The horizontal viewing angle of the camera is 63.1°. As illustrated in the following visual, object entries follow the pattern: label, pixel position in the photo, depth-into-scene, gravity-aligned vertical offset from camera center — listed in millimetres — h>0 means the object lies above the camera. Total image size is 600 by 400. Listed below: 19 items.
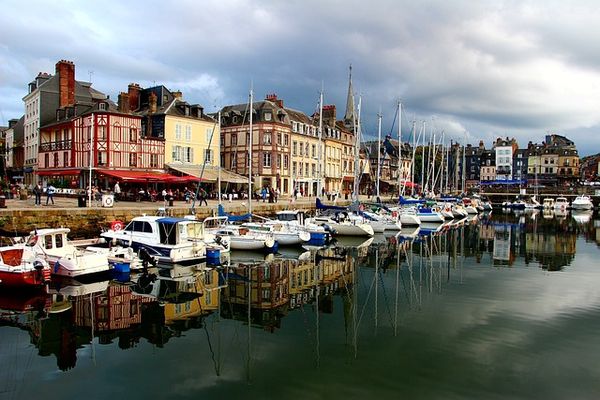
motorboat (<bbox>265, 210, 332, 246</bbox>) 25688 -1713
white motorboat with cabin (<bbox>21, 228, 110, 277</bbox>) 15438 -2053
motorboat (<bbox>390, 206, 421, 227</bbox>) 36406 -1717
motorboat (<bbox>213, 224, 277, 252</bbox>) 22266 -2100
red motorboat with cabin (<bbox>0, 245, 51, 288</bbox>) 13648 -2227
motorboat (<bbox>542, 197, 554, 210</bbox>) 68250 -961
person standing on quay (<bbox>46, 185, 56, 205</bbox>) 26219 +28
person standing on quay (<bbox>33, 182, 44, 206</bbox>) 25891 -164
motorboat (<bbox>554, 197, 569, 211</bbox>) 65062 -1125
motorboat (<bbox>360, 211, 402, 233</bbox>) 32062 -1803
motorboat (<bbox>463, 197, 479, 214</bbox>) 53594 -1195
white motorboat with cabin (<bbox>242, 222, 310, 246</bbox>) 24234 -2040
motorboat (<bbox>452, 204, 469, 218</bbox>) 47000 -1573
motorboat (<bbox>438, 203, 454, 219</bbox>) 43362 -1328
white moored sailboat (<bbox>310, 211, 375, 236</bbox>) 28719 -1872
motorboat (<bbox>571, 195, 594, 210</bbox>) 66625 -978
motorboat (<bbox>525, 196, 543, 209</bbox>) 67475 -1198
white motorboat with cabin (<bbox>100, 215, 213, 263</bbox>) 18672 -1792
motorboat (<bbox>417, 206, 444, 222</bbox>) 39719 -1683
